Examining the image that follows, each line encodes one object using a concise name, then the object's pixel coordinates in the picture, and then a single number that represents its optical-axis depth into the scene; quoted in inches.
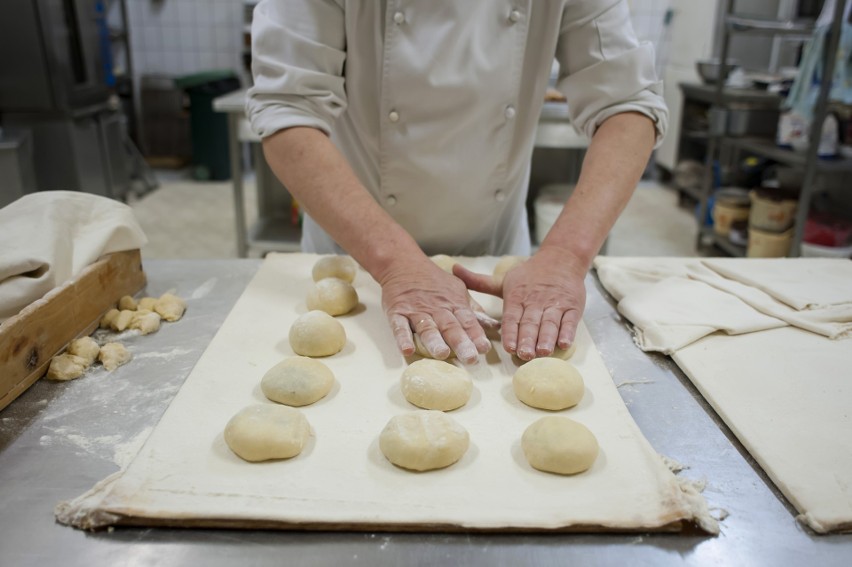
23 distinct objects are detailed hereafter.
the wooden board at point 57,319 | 37.9
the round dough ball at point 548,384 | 37.3
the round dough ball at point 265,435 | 32.3
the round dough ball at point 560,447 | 31.7
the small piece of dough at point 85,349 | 42.5
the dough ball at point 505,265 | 54.4
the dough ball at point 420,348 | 42.7
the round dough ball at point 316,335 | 42.7
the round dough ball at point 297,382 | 37.5
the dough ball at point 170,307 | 49.8
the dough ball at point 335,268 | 53.6
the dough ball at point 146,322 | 47.4
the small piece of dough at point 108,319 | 47.9
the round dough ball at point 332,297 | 48.4
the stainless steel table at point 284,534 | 27.9
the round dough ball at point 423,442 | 31.6
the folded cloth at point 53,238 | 42.8
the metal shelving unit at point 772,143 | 115.6
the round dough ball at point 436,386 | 37.3
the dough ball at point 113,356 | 42.4
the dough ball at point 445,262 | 55.1
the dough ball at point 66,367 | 40.7
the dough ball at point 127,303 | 50.6
